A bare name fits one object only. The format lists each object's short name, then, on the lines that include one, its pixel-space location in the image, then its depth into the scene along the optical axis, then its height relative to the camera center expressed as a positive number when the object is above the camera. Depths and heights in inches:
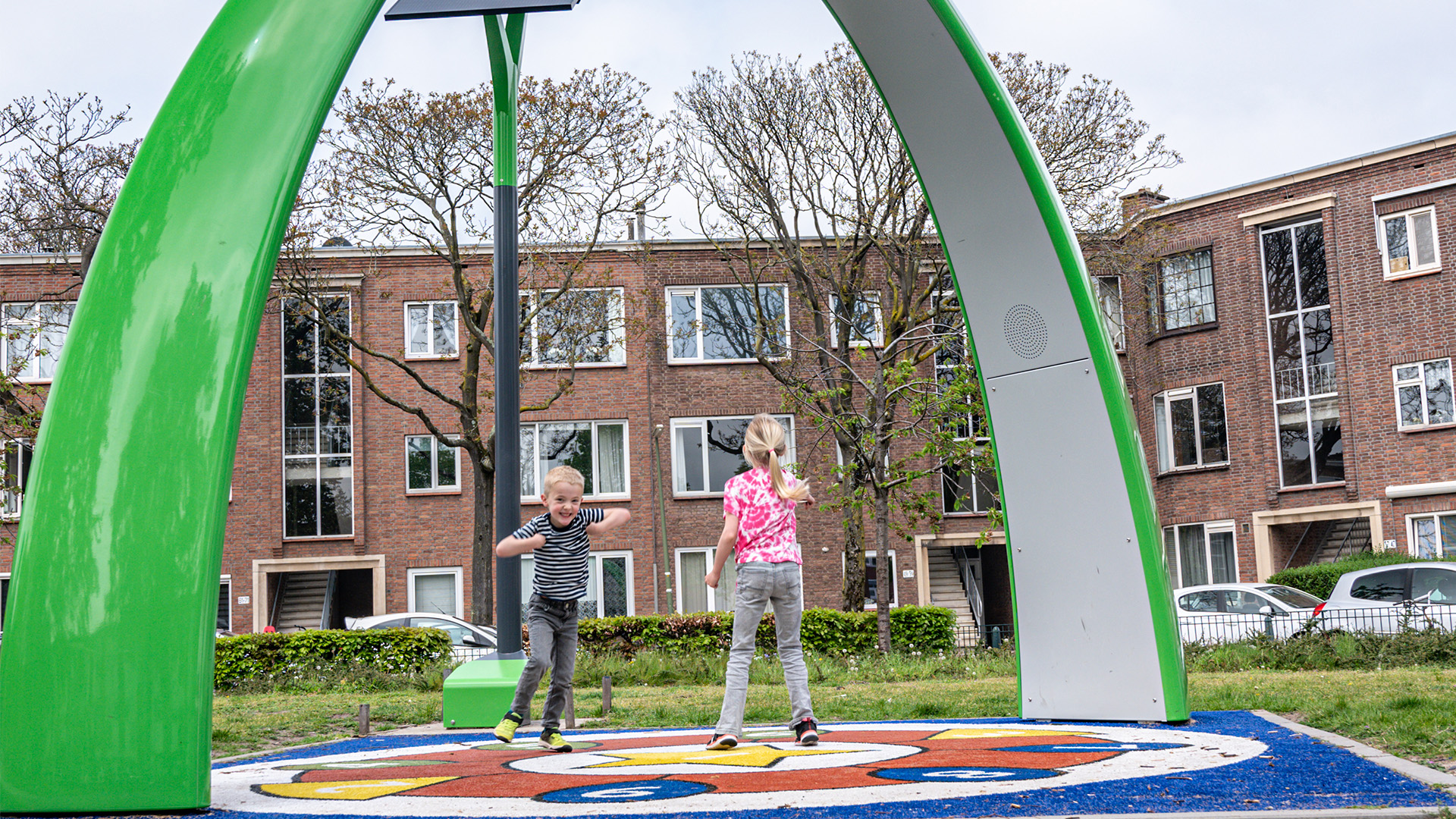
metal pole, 349.4 +53.6
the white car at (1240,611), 714.2 -80.4
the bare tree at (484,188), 803.4 +221.6
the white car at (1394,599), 655.8 -71.6
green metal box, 338.0 -51.5
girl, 249.8 -11.6
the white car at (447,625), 889.6 -82.5
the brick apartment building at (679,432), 1082.1 +68.3
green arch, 176.7 +14.0
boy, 257.8 -14.7
